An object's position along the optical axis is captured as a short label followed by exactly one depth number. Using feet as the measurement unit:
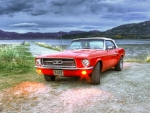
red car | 13.44
